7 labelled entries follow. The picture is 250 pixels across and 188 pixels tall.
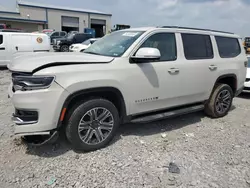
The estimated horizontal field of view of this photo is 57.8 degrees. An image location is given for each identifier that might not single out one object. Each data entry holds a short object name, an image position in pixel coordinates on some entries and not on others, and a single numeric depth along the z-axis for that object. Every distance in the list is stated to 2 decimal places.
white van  10.85
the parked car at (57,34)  26.17
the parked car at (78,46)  15.48
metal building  38.47
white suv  2.83
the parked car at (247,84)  7.14
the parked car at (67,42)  19.47
